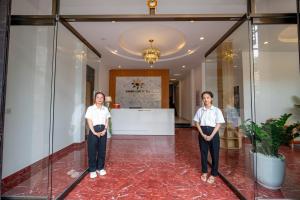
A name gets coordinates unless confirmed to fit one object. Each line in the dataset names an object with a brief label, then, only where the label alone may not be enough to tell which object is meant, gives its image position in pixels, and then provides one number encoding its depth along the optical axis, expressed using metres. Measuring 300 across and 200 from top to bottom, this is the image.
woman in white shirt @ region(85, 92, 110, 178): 2.95
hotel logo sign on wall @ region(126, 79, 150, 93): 9.55
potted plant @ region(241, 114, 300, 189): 2.54
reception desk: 7.19
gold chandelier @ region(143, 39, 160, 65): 5.81
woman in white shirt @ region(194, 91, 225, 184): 2.83
